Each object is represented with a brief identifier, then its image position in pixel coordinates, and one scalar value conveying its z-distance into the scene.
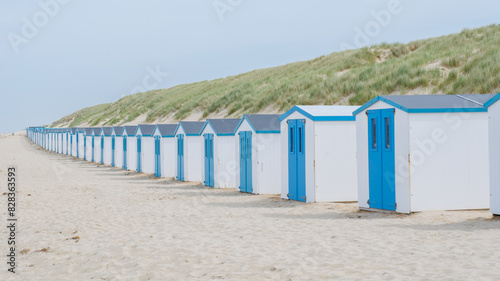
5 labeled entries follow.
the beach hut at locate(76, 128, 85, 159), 44.09
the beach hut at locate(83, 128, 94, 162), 41.00
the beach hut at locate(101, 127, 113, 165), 35.18
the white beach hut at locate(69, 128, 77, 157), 47.97
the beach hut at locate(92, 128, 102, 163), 38.22
